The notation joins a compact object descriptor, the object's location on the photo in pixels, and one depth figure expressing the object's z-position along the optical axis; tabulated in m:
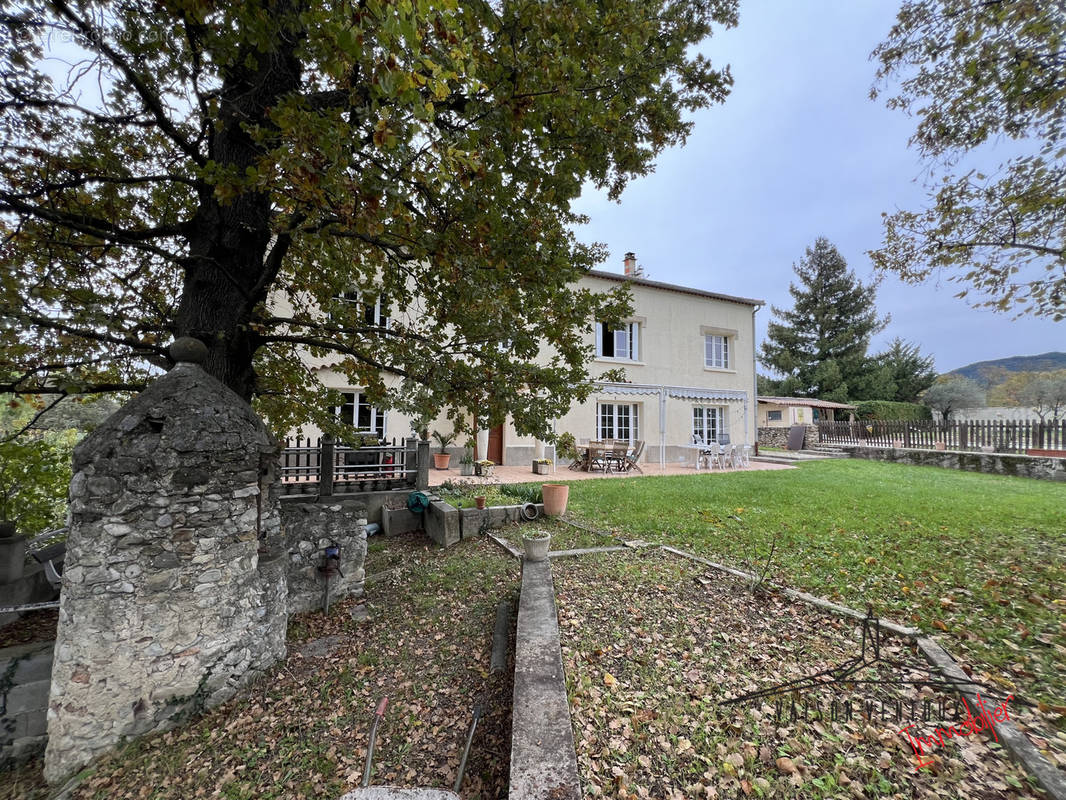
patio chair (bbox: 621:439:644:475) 13.45
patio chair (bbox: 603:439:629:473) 13.47
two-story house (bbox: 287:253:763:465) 15.24
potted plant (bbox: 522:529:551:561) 4.88
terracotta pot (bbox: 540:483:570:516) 7.63
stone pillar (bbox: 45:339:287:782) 2.82
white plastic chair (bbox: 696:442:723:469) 14.64
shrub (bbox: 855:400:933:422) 26.50
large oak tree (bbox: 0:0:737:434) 2.91
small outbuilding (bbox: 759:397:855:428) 26.59
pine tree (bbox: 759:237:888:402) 30.92
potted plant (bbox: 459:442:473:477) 12.24
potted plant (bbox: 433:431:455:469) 12.95
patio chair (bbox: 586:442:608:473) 13.68
